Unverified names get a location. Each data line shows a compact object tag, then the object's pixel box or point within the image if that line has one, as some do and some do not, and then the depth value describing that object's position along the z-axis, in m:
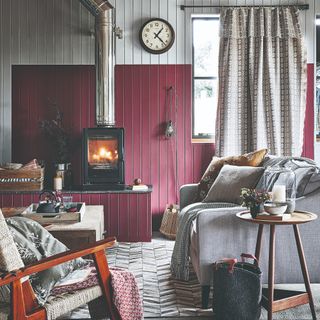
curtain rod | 6.01
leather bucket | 3.01
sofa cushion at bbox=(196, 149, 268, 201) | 4.57
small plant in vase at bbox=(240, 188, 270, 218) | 3.14
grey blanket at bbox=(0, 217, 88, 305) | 2.42
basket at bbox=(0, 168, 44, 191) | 5.46
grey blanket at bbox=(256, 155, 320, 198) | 3.46
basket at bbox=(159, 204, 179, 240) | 5.57
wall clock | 6.01
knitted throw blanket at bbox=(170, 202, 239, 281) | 3.96
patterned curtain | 5.88
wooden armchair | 2.12
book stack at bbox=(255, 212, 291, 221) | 3.02
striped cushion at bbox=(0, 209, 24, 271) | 2.11
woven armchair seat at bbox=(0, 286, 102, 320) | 2.29
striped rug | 3.30
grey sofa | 3.38
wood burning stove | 5.48
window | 6.14
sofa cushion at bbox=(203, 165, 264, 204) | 4.21
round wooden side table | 2.99
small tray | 4.01
